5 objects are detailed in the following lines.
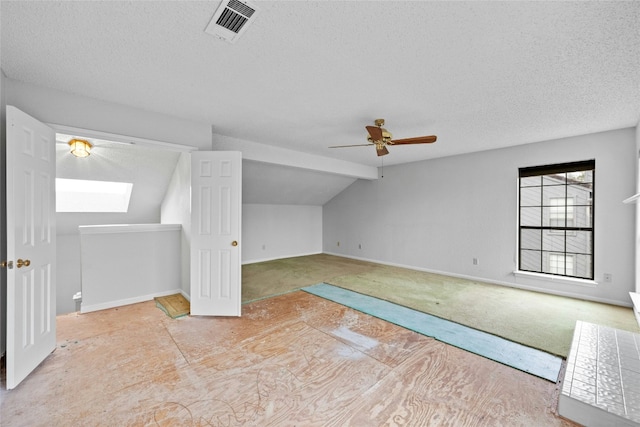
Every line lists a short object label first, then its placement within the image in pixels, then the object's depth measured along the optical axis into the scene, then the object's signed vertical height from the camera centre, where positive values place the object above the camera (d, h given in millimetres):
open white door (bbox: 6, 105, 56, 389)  1870 -285
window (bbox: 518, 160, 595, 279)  5957 -200
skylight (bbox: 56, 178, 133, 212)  4465 +241
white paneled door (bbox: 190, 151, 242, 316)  3227 -278
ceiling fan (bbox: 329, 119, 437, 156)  2987 +877
